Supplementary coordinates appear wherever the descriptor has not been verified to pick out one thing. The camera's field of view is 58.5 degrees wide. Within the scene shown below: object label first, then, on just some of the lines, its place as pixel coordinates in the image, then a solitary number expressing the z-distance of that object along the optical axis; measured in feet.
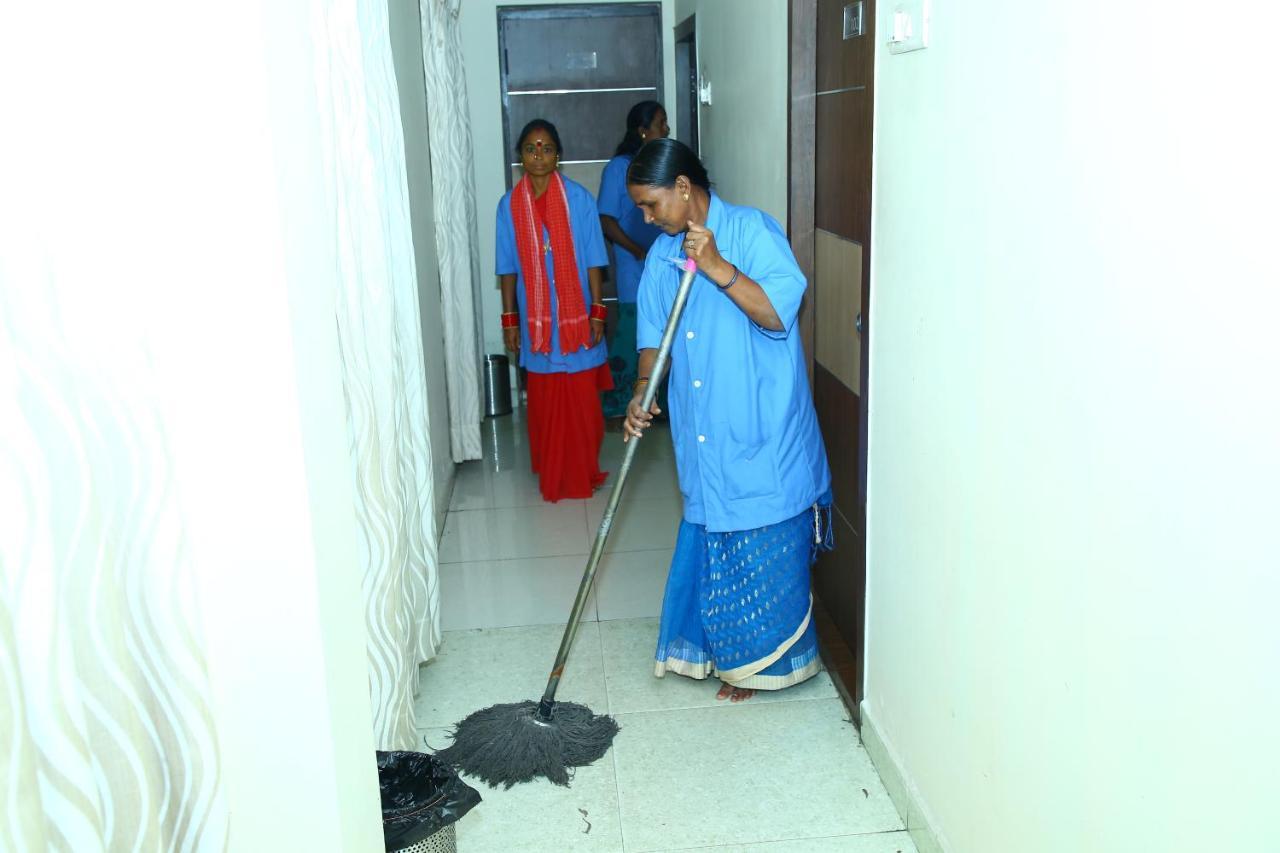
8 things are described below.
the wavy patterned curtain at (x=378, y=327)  7.54
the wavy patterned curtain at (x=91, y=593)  3.43
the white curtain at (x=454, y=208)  15.35
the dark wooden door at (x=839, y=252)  8.65
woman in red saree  15.33
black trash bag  6.38
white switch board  6.59
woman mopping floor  8.87
